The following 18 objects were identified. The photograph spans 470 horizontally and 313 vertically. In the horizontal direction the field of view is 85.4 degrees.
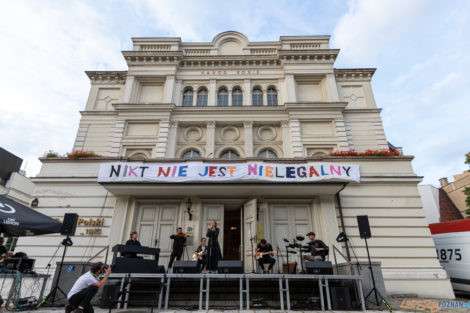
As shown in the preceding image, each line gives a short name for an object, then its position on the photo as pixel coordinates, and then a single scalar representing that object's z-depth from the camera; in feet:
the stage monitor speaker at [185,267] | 26.27
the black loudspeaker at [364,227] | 29.63
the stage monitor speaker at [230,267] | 26.17
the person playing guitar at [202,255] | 32.03
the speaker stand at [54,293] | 24.98
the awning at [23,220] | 23.15
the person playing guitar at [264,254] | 32.24
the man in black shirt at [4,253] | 27.57
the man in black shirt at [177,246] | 35.45
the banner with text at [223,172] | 37.63
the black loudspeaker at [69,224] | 29.40
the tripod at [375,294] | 25.40
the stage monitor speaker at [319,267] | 25.94
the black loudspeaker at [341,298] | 24.49
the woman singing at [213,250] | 32.71
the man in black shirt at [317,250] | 30.69
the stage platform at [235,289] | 24.67
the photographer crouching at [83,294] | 18.42
